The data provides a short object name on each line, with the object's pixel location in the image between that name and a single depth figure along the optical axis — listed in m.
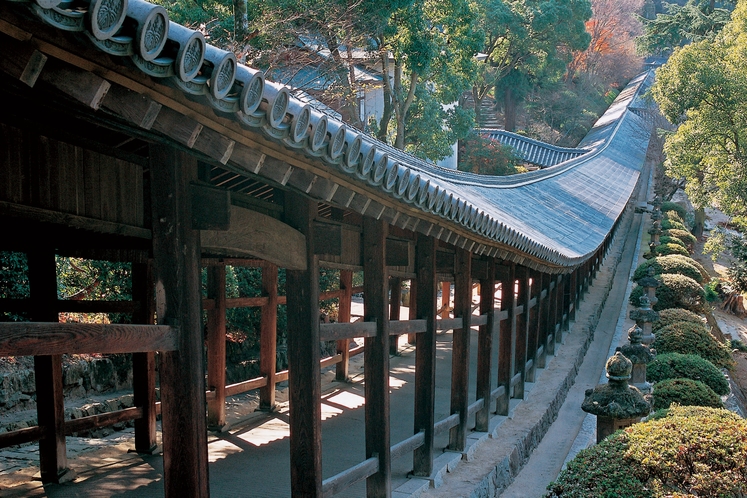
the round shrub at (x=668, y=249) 21.16
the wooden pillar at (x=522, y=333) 11.11
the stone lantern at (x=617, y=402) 6.25
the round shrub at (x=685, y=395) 9.09
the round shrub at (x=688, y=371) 10.38
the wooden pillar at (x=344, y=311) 11.29
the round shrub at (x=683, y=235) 24.98
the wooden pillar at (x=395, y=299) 13.65
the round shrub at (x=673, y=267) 18.05
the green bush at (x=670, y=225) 26.70
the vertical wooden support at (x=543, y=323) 13.03
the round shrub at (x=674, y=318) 13.07
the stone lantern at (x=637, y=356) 8.59
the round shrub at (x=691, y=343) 12.03
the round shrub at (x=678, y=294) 15.97
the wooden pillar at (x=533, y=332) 12.43
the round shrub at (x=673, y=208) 31.09
